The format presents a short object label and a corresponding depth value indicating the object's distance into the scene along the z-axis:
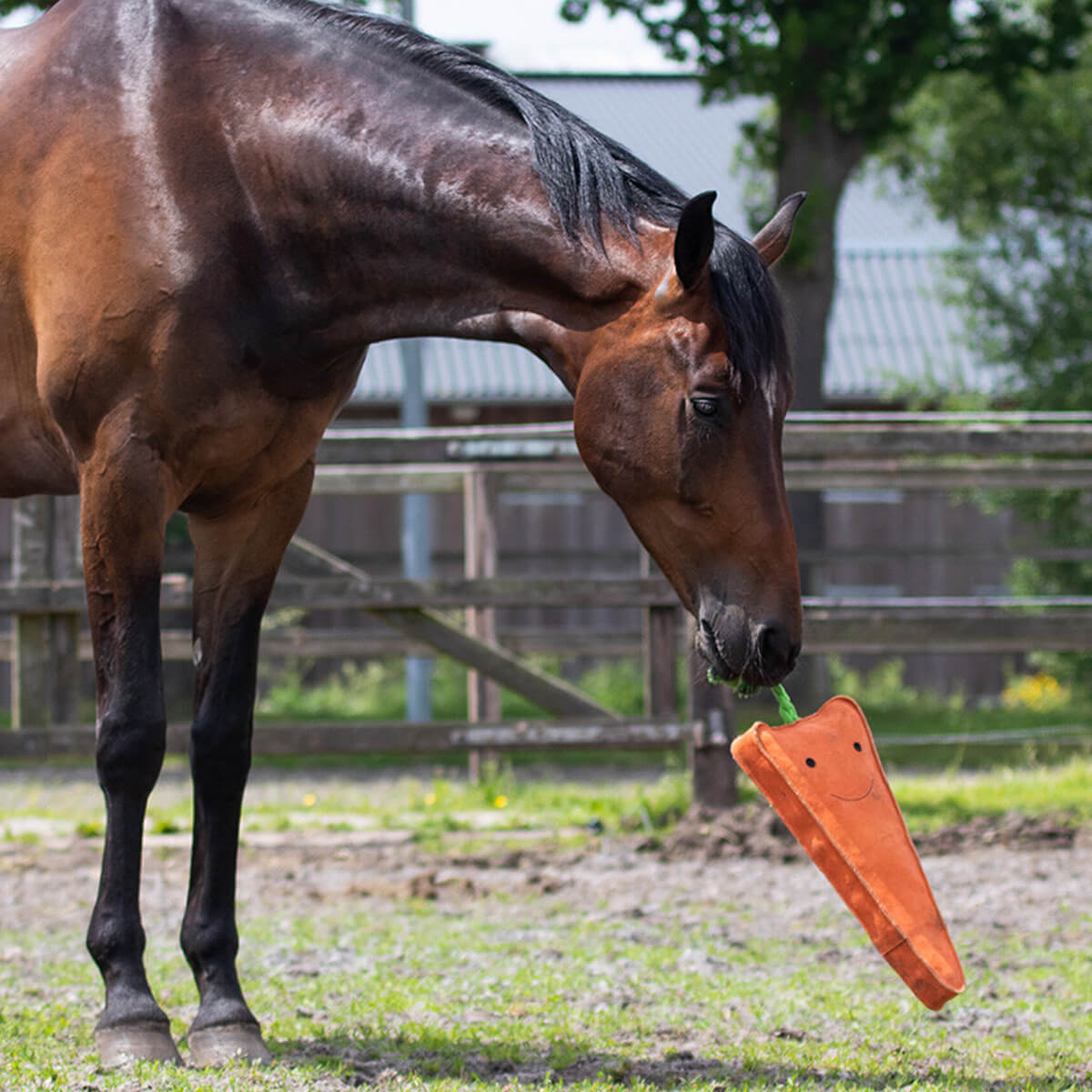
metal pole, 20.81
